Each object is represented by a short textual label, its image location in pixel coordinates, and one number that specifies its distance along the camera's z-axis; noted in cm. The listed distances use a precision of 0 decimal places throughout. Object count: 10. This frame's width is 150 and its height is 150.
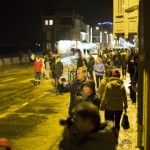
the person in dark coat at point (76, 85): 690
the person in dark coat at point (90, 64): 2008
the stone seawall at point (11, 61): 3655
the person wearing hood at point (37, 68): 2116
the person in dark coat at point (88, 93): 639
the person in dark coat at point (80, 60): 1850
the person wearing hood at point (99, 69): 1657
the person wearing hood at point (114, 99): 768
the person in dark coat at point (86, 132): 317
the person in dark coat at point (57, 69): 1711
